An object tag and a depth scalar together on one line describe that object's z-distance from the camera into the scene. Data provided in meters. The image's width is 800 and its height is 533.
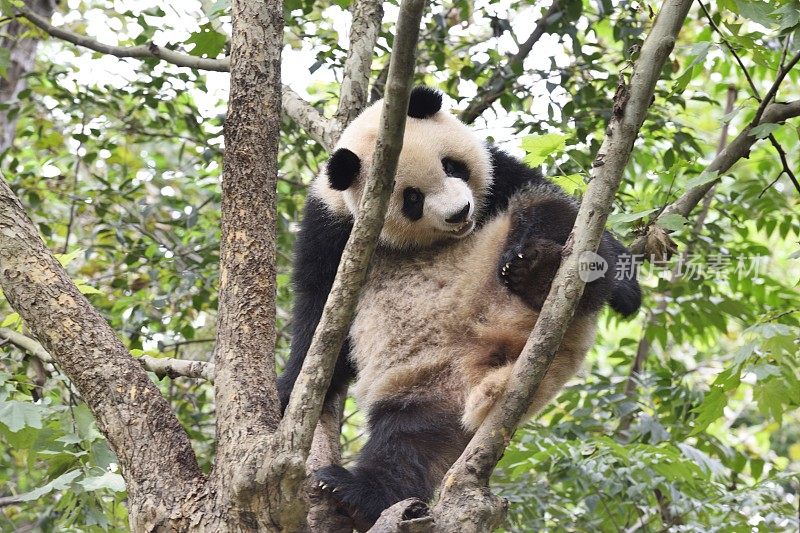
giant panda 6.93
